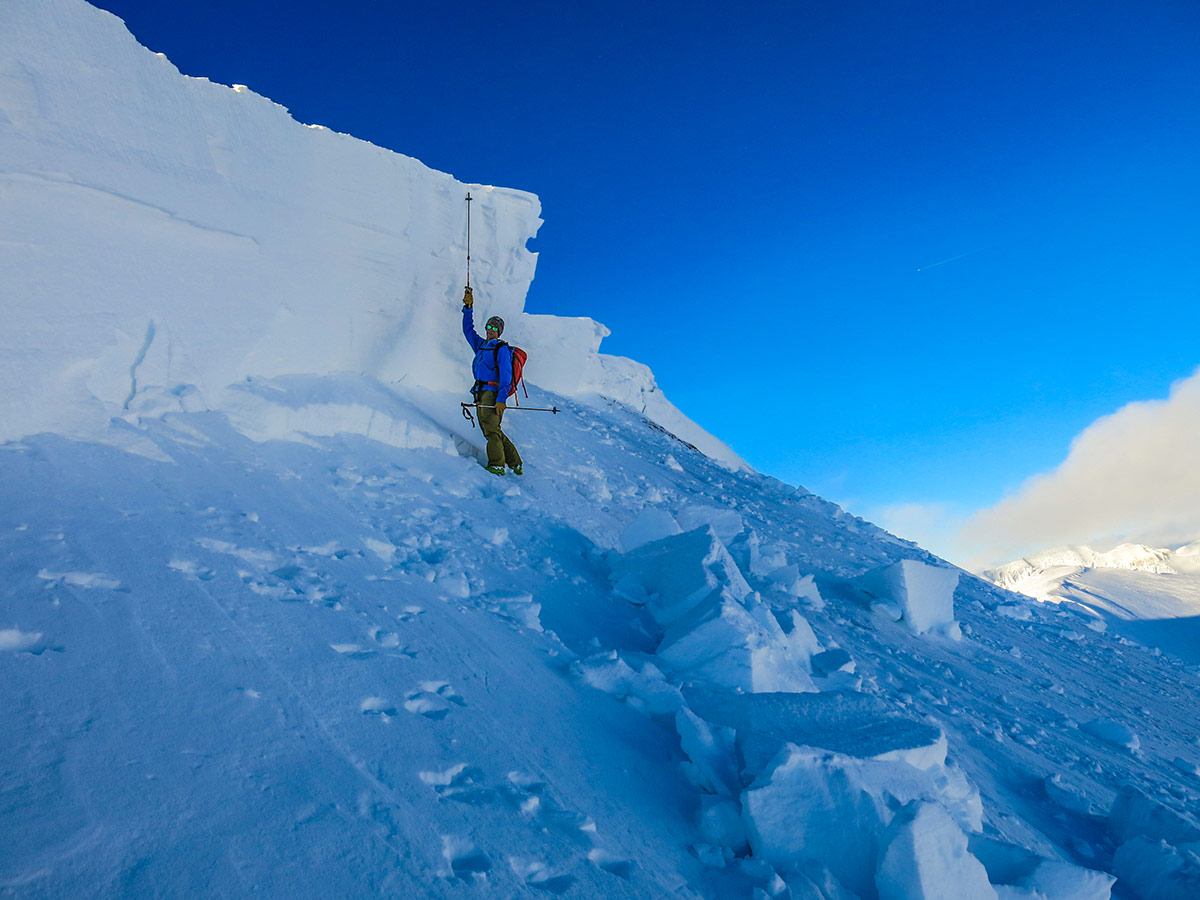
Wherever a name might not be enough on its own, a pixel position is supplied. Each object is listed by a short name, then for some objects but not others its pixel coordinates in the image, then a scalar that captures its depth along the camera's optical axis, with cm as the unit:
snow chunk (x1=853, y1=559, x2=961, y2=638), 640
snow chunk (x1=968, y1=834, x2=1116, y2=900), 243
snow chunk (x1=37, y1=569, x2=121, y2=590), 295
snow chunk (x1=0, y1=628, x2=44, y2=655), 249
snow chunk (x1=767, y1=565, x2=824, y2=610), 612
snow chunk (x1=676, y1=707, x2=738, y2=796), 267
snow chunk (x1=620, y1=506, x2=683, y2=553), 542
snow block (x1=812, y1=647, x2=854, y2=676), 431
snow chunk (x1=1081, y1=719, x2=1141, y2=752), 476
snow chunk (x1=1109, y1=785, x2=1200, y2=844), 325
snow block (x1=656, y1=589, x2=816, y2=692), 352
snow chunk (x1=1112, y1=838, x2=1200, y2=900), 292
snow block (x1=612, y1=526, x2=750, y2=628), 428
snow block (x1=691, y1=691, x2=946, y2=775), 272
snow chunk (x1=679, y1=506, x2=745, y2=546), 635
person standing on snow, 705
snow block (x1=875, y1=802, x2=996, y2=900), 210
